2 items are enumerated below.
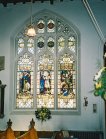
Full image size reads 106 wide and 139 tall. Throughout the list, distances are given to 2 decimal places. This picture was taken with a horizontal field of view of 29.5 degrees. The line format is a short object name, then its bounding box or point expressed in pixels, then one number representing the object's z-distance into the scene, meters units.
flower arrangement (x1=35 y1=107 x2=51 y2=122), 6.77
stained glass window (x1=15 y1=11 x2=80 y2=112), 7.04
